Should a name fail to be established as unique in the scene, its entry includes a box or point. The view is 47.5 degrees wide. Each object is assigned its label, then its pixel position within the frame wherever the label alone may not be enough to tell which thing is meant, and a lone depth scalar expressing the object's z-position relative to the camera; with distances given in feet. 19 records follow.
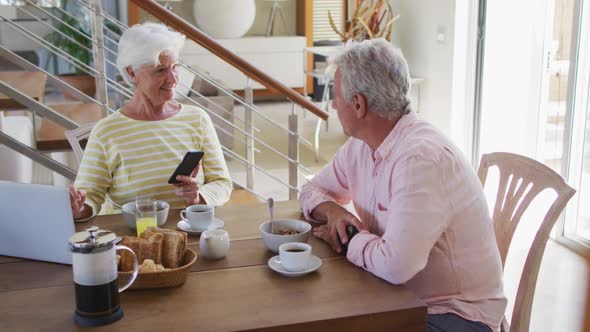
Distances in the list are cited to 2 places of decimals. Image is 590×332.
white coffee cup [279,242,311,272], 4.81
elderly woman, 7.14
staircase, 9.34
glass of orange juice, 5.71
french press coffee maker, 3.98
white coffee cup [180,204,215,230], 5.90
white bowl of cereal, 5.32
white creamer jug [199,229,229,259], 5.19
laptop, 4.94
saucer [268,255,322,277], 4.82
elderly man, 4.88
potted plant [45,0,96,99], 22.86
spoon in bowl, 5.70
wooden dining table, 4.15
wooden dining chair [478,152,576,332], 5.47
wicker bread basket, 4.55
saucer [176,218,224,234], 5.88
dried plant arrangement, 18.71
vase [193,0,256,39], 24.81
